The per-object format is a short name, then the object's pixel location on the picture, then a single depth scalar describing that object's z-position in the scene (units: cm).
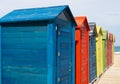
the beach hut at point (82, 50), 827
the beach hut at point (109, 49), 1927
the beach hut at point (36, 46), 573
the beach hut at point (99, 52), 1310
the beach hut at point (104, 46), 1590
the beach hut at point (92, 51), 1075
